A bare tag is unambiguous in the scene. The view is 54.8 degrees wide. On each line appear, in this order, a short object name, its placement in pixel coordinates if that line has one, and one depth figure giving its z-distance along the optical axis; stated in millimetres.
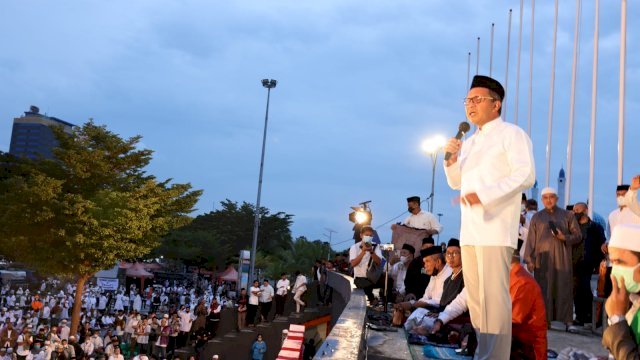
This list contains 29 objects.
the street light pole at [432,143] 18469
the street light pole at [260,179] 37722
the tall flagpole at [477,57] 25256
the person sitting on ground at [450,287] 6715
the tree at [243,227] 80750
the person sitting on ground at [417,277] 10305
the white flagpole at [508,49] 24155
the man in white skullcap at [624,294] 2898
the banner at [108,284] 41719
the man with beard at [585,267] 9141
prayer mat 5273
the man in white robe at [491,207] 3939
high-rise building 183825
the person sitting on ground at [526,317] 4941
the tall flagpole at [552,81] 19606
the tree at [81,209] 29375
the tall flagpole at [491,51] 24431
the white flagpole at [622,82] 14102
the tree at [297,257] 68938
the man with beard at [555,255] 8484
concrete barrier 3775
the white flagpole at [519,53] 22525
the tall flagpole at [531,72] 22016
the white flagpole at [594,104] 16203
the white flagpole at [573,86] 18203
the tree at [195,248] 69000
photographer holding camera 10562
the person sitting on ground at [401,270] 10836
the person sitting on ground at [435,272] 7996
